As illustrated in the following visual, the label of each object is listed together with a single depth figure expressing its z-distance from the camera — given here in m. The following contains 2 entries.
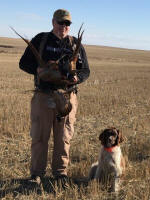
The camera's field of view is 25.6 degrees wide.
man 4.85
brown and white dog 4.98
